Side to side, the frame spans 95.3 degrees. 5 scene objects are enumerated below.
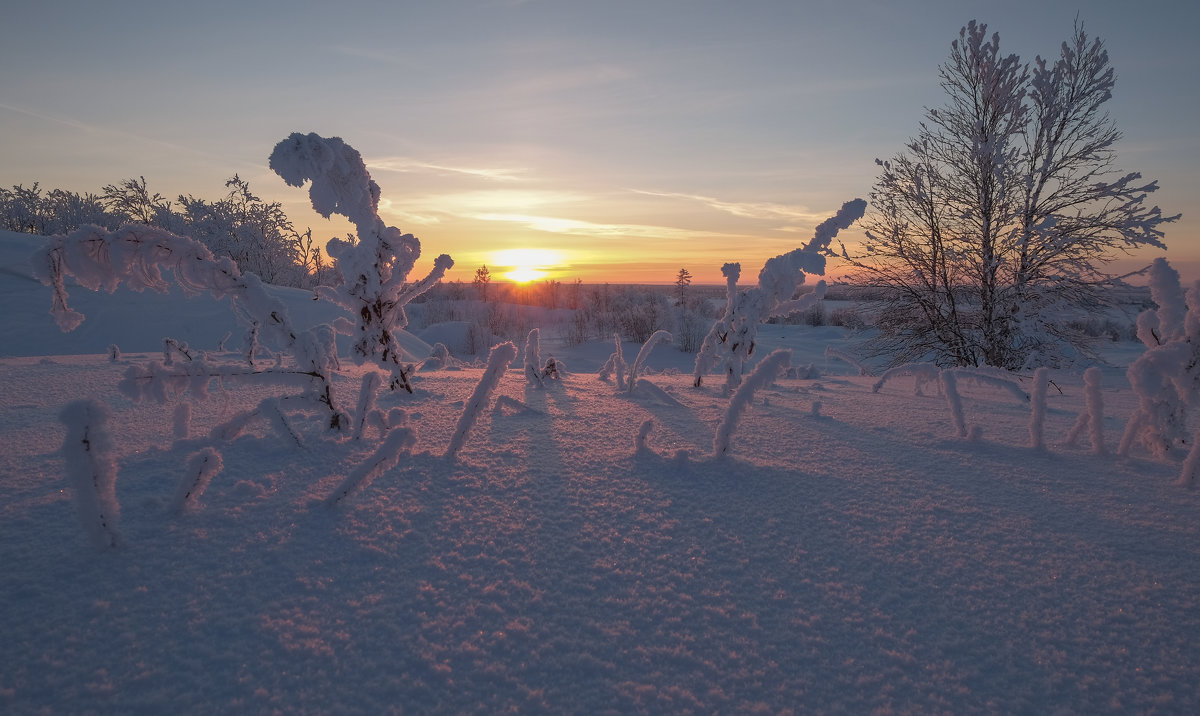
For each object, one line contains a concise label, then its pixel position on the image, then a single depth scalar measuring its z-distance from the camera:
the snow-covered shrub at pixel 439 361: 4.27
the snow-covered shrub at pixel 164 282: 1.34
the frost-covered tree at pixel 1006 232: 6.50
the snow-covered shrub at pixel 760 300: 2.52
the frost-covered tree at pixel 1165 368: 1.49
